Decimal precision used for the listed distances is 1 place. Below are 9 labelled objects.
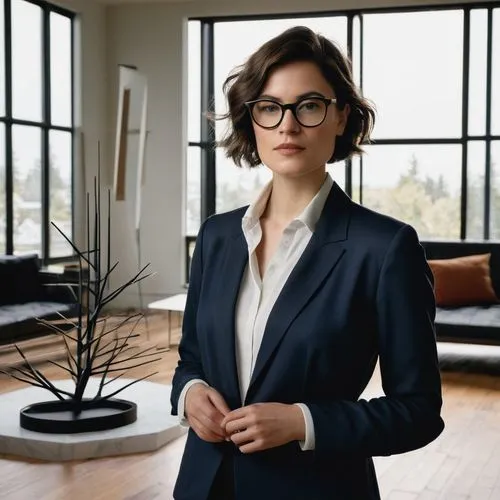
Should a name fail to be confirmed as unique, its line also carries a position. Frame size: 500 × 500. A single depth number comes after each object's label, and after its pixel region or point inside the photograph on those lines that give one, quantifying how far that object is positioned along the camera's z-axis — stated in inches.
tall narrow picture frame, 301.9
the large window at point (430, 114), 331.9
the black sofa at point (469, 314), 239.9
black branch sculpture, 168.7
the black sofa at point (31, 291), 261.1
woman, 43.3
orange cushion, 268.5
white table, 268.7
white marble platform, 161.3
